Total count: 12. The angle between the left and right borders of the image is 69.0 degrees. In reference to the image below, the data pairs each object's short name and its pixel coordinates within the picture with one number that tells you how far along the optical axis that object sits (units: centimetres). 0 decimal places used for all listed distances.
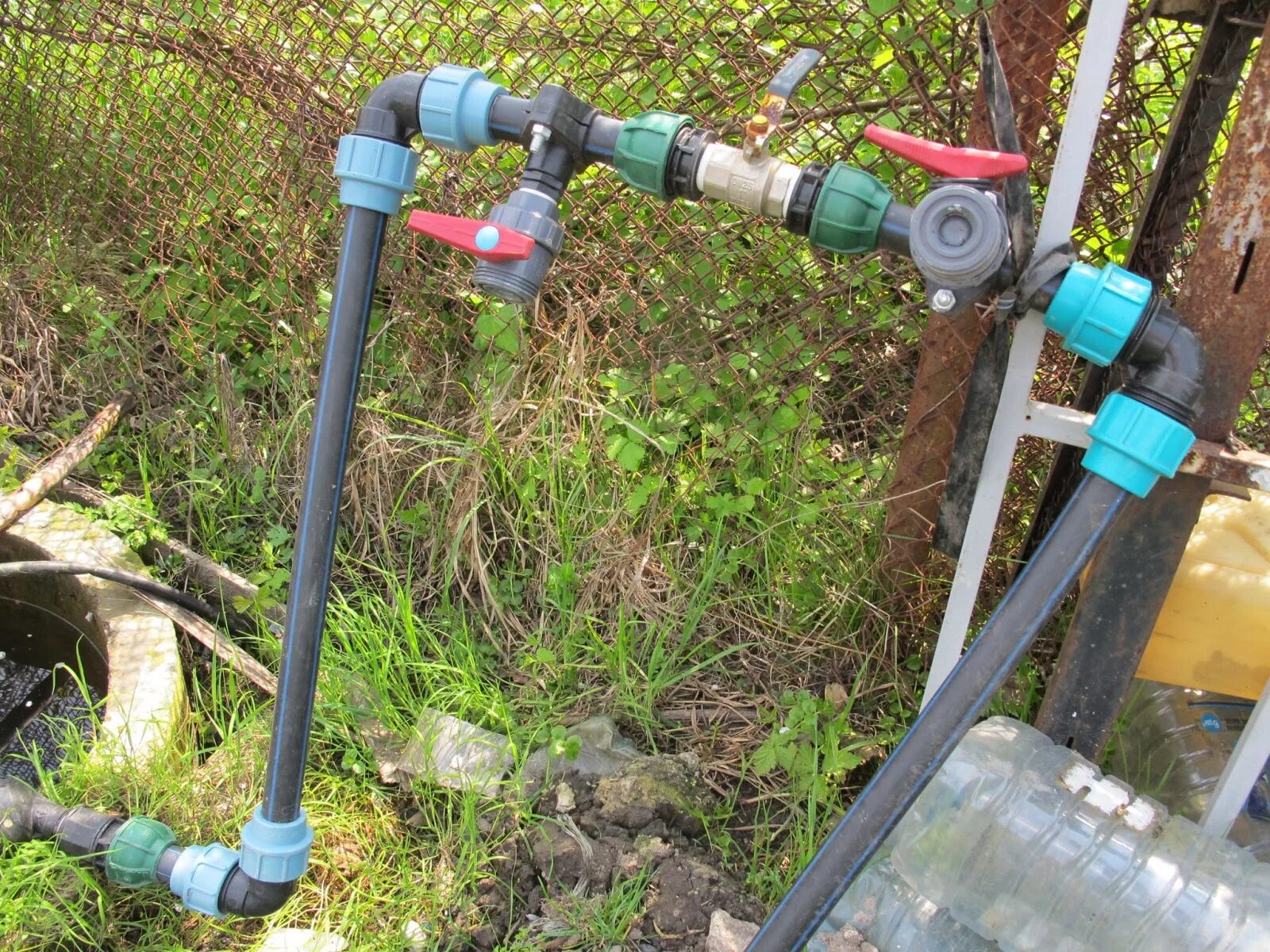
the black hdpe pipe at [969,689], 119
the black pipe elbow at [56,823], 162
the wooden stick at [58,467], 221
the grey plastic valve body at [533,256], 125
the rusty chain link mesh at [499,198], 185
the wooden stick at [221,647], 210
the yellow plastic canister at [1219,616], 153
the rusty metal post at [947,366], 147
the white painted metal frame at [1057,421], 123
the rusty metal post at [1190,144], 146
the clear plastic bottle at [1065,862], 151
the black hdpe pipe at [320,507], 141
